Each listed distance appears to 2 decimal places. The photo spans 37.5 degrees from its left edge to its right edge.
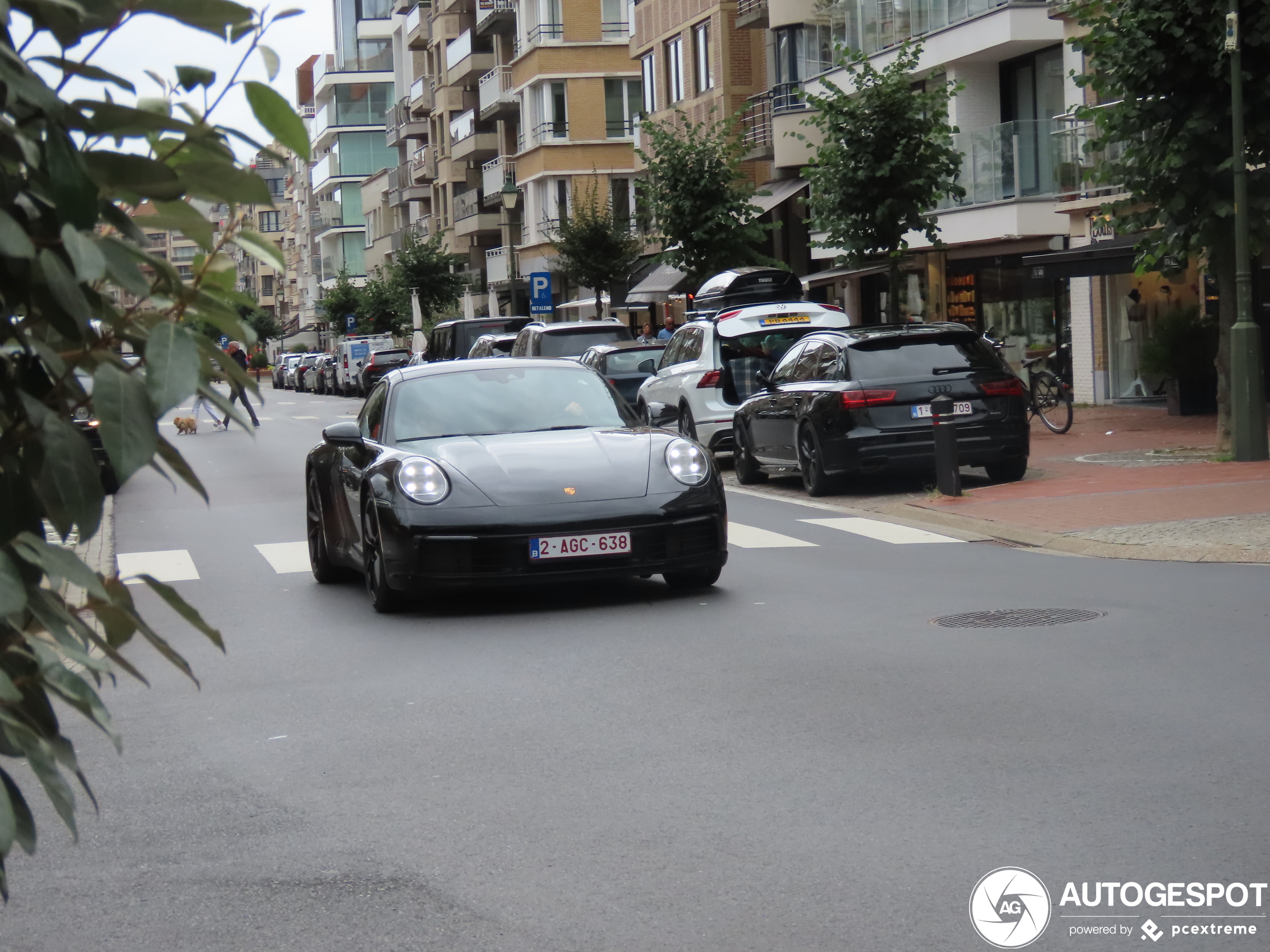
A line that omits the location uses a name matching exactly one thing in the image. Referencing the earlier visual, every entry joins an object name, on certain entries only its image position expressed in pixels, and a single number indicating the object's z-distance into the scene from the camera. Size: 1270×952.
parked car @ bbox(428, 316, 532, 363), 38.72
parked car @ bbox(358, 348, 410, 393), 59.91
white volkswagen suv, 22.47
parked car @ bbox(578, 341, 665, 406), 26.17
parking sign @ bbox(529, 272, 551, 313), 50.75
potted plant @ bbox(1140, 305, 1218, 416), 26.66
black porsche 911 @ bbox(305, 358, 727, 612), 10.34
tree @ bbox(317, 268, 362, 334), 107.56
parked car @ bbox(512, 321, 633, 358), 29.36
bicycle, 25.59
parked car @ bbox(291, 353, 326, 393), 86.69
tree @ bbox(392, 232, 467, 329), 81.44
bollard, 16.33
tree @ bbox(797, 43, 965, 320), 27.45
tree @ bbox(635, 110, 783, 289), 39.38
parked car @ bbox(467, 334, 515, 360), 34.06
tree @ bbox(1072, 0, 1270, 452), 18.44
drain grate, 9.48
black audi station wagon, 17.67
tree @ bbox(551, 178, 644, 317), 54.66
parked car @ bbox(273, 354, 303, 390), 95.75
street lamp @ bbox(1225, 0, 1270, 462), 18.08
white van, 70.75
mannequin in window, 31.11
